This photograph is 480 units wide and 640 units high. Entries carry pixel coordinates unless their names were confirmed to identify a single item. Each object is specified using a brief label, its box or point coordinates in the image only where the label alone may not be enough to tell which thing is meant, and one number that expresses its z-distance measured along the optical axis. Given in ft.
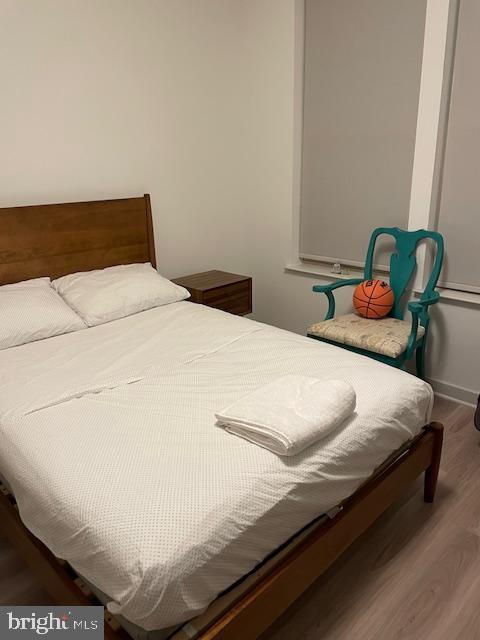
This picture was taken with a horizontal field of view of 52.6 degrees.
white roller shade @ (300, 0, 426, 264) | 8.96
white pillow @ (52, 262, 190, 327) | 8.29
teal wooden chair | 8.44
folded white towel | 4.62
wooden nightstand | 10.25
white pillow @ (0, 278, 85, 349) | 7.34
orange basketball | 9.32
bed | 3.84
